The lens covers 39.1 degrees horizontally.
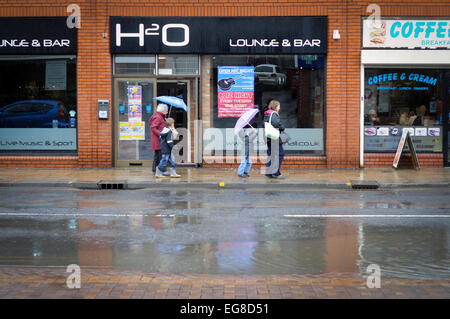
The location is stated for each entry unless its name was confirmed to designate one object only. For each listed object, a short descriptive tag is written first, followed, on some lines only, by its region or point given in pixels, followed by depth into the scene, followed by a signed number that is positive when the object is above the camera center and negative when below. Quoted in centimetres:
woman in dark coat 1556 -46
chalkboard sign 1722 -46
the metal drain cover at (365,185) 1443 -120
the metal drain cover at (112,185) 1452 -120
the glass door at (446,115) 1792 +48
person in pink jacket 1591 +21
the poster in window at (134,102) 1811 +88
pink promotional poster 1794 +123
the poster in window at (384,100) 1802 +90
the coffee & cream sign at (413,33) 1753 +274
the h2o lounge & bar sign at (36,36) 1773 +271
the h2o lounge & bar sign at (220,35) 1770 +273
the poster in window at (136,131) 1822 +4
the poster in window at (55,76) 1797 +161
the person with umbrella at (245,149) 1534 -42
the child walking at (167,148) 1537 -38
